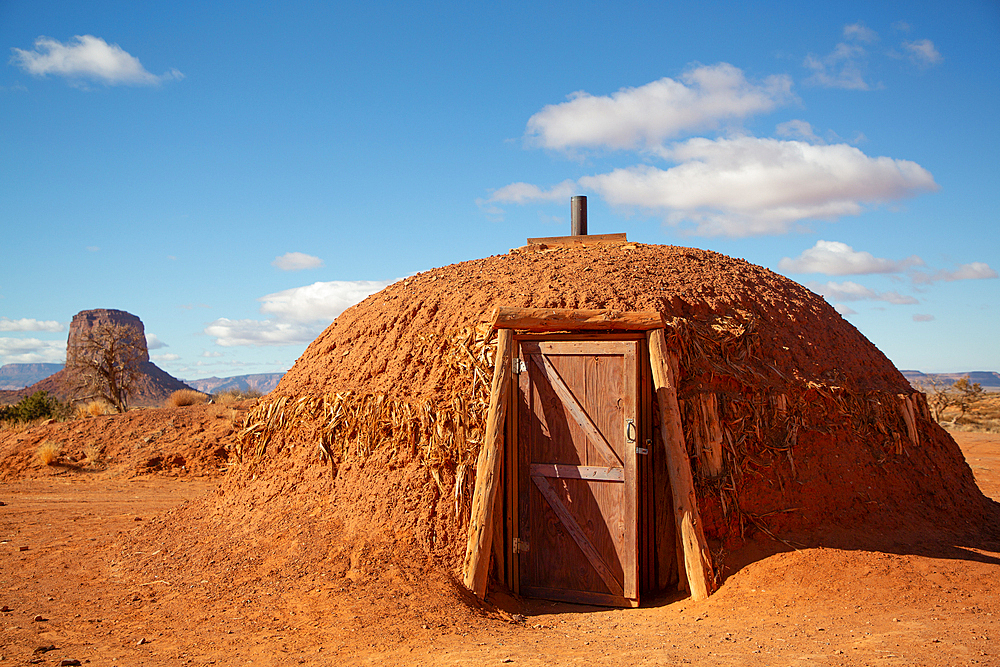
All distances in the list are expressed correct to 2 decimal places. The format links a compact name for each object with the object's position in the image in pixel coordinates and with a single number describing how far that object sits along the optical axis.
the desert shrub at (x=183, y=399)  19.41
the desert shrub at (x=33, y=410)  19.50
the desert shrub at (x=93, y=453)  14.24
